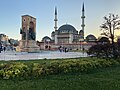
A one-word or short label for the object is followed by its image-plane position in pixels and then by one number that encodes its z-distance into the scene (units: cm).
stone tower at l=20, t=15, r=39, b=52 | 2088
